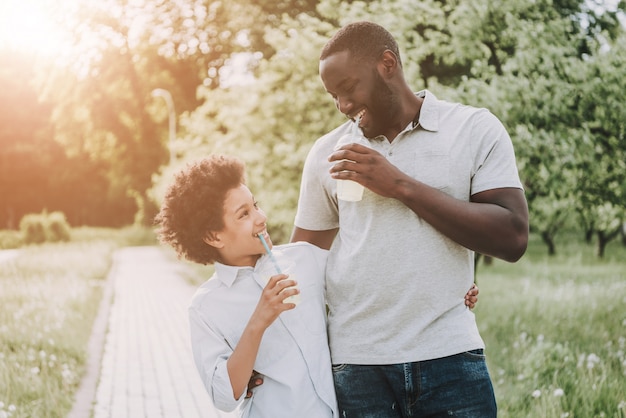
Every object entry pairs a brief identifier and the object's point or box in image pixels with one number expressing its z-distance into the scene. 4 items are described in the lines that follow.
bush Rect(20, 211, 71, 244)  27.03
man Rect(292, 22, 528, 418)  1.97
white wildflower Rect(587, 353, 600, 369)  5.31
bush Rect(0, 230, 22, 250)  21.64
